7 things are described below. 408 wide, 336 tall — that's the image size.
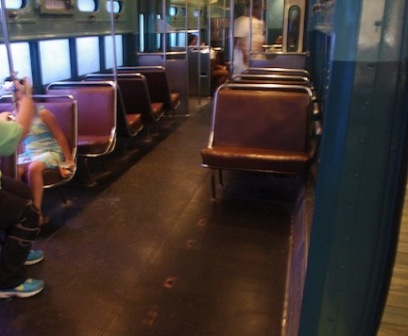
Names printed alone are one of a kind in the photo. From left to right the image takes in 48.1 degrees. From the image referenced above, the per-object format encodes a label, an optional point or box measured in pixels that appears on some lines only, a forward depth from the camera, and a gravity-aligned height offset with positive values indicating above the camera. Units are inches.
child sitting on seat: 132.1 -34.5
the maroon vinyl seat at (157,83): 242.4 -28.4
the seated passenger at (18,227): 94.7 -41.0
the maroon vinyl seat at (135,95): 212.5 -30.8
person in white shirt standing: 309.0 -6.9
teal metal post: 44.2 -14.1
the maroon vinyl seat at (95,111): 175.6 -31.0
